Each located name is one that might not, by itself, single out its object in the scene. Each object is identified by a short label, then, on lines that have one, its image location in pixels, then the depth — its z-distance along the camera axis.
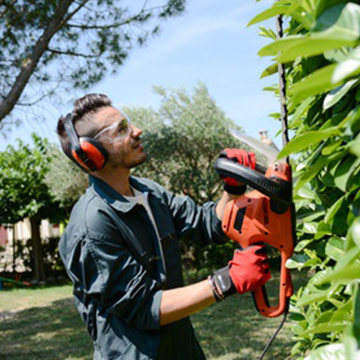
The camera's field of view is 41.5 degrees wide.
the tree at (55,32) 6.23
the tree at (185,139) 9.99
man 1.56
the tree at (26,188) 12.31
